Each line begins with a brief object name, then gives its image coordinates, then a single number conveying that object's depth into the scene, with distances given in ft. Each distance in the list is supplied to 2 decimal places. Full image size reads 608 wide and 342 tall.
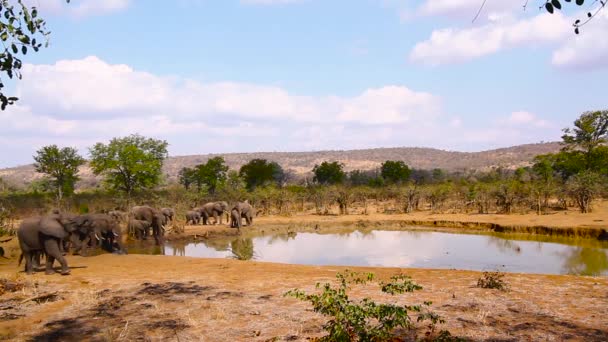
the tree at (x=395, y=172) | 208.23
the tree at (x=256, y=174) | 197.98
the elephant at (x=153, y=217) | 84.19
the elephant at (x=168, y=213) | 104.63
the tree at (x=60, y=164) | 149.79
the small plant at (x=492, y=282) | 36.09
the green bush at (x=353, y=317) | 14.33
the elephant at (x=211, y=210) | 114.46
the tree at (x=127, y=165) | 130.82
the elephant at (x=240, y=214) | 101.14
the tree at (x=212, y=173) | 188.34
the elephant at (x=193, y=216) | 112.68
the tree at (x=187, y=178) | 203.47
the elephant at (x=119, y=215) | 90.87
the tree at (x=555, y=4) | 13.32
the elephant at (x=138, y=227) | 83.71
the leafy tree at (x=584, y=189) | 102.22
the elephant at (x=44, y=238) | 44.32
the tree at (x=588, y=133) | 150.51
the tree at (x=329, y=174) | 209.87
